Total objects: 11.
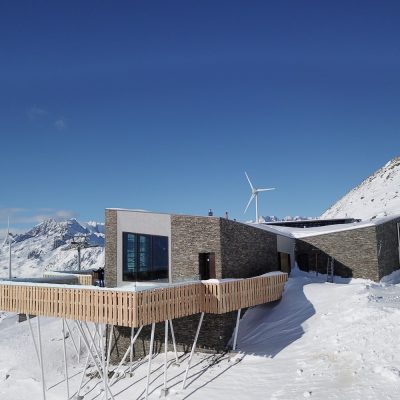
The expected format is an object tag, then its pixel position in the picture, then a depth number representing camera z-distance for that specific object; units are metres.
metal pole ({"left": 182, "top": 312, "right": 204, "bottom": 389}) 18.58
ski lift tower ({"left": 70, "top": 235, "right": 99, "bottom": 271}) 43.28
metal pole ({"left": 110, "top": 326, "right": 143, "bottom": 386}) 21.64
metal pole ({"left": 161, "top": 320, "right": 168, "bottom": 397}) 18.25
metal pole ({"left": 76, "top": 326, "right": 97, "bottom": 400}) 20.95
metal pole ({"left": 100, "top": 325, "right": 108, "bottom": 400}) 17.81
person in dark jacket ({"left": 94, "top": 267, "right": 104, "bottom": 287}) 28.10
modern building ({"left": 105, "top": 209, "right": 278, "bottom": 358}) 23.16
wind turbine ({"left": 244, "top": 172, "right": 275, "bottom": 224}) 45.25
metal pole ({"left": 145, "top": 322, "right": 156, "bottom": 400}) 17.93
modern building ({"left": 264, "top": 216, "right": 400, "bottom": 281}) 30.70
